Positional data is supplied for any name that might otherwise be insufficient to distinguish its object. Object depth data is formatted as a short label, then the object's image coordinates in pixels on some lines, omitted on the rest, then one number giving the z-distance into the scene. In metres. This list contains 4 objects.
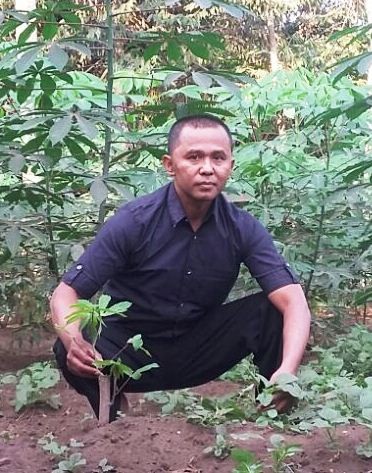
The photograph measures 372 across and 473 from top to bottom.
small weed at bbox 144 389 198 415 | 2.78
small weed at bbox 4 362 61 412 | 3.13
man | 2.48
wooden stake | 2.25
